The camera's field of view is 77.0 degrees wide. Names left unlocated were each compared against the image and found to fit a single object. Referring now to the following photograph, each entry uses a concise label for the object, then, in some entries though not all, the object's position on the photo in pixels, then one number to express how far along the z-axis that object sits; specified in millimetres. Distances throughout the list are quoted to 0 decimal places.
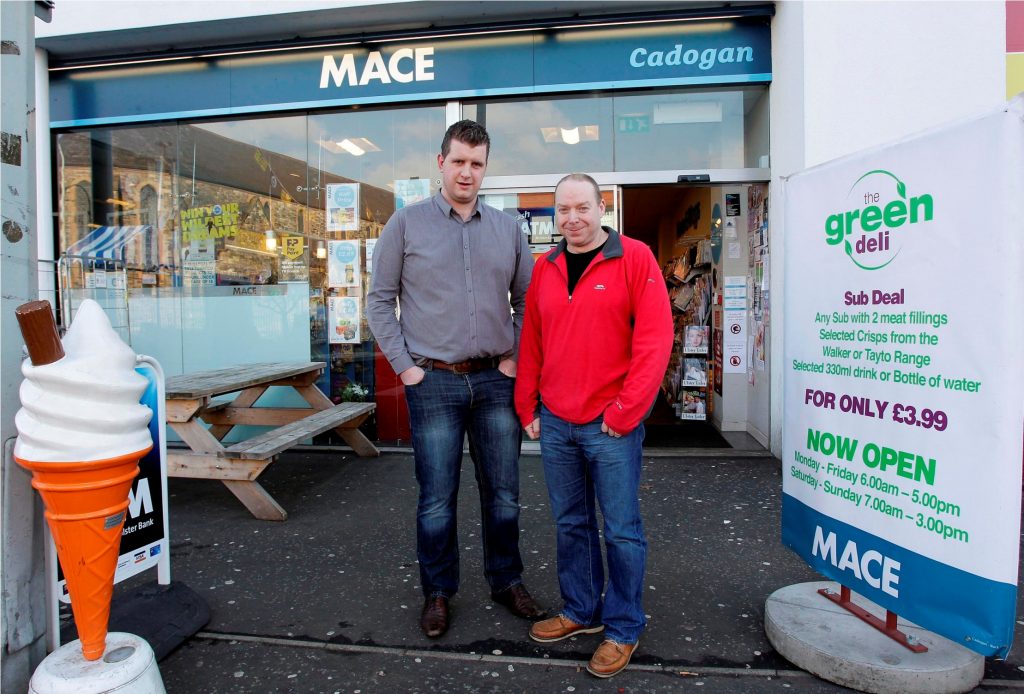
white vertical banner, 1870
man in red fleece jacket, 2299
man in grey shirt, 2688
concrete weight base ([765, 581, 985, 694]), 2176
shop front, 5684
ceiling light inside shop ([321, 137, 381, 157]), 6086
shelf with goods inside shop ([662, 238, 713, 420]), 7195
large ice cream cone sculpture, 1761
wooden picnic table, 3998
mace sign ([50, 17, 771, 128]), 5559
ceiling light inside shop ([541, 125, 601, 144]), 5793
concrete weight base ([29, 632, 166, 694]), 1735
